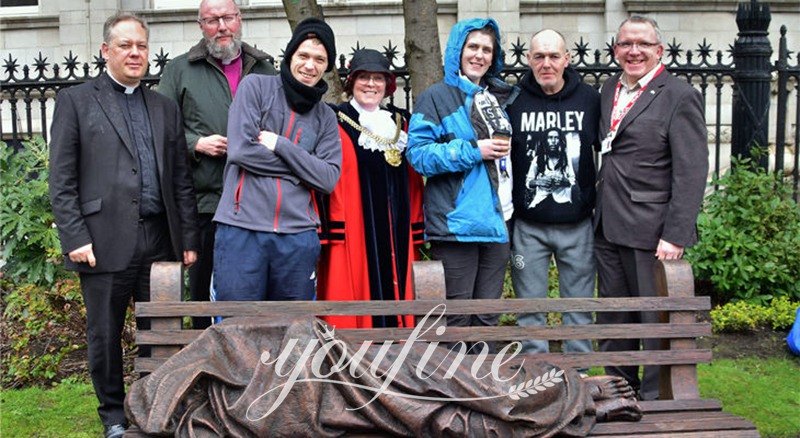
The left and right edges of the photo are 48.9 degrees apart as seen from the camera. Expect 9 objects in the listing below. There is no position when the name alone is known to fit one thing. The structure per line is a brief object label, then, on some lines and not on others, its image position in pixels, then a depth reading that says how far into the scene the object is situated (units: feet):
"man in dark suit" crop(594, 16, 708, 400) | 14.76
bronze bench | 11.93
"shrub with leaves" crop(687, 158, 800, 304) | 23.09
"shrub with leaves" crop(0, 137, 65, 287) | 19.80
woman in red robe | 16.46
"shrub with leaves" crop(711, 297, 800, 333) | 21.97
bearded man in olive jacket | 16.35
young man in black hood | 14.33
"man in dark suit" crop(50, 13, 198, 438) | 14.08
